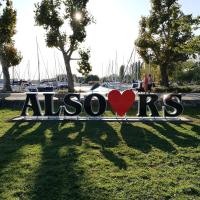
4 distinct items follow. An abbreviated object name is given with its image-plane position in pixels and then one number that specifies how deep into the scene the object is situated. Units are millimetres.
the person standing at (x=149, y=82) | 14202
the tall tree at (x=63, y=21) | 17650
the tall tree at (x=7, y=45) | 14042
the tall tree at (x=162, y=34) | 20657
